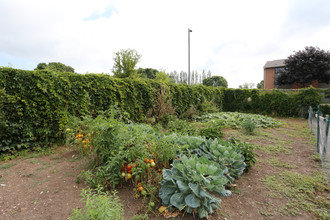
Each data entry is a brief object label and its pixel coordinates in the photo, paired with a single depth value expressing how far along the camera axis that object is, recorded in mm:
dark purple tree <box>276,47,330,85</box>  20828
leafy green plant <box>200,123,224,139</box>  3822
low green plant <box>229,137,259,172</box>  2748
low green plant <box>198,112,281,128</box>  6859
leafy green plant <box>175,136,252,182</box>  2459
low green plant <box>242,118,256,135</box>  5402
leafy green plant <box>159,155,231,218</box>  1602
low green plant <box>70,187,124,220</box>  1165
